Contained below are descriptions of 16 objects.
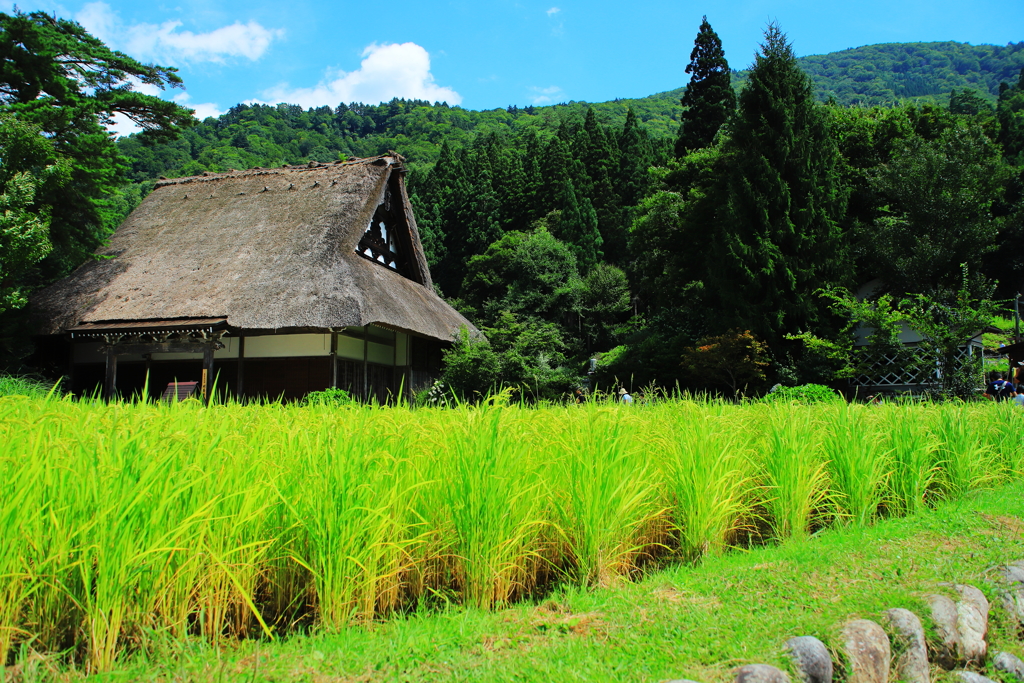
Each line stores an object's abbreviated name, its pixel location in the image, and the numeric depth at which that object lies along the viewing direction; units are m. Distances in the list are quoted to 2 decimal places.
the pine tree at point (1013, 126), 28.14
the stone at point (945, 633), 2.35
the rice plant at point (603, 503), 2.68
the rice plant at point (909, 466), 3.97
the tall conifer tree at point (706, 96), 25.39
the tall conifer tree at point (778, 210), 13.95
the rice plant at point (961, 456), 4.37
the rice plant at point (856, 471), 3.65
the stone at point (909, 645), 2.19
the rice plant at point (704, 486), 3.00
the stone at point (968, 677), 2.33
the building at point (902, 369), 11.03
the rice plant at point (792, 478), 3.35
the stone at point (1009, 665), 2.51
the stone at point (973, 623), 2.45
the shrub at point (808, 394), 7.67
